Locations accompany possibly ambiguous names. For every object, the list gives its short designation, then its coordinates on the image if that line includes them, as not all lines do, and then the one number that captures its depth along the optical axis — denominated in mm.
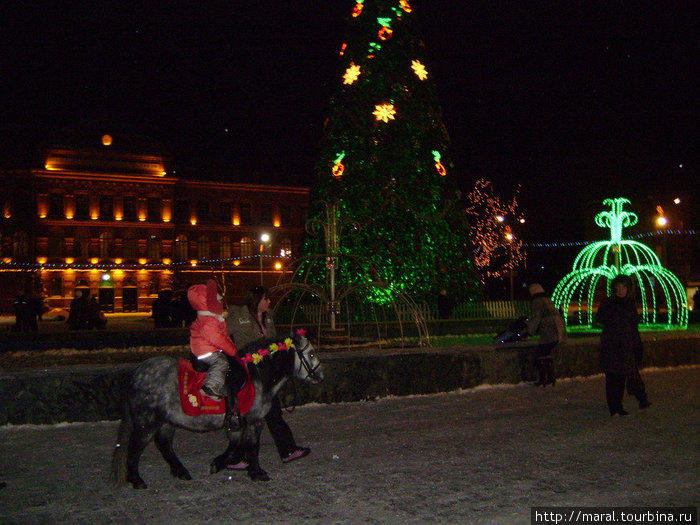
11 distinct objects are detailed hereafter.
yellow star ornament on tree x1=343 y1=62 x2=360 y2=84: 20719
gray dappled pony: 6043
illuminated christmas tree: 20578
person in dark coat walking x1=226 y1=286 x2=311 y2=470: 8070
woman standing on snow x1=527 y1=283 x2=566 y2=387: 11555
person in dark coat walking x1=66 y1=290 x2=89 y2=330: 21438
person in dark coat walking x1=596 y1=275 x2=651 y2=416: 9039
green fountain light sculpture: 16859
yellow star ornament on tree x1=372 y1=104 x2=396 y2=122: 20719
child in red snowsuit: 6043
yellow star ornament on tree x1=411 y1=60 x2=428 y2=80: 20859
